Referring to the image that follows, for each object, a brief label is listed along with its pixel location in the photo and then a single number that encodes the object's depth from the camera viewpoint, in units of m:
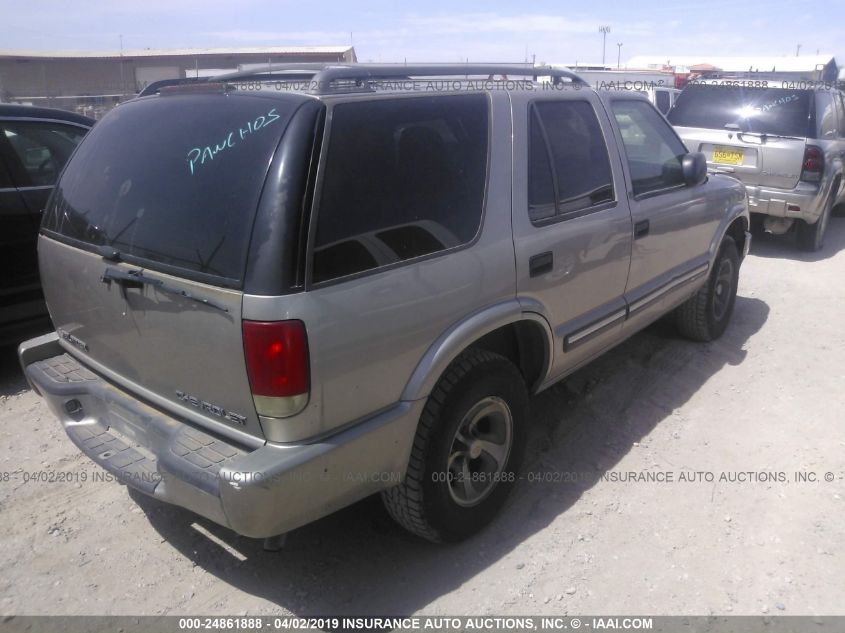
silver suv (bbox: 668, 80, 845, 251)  7.48
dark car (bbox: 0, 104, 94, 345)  4.33
